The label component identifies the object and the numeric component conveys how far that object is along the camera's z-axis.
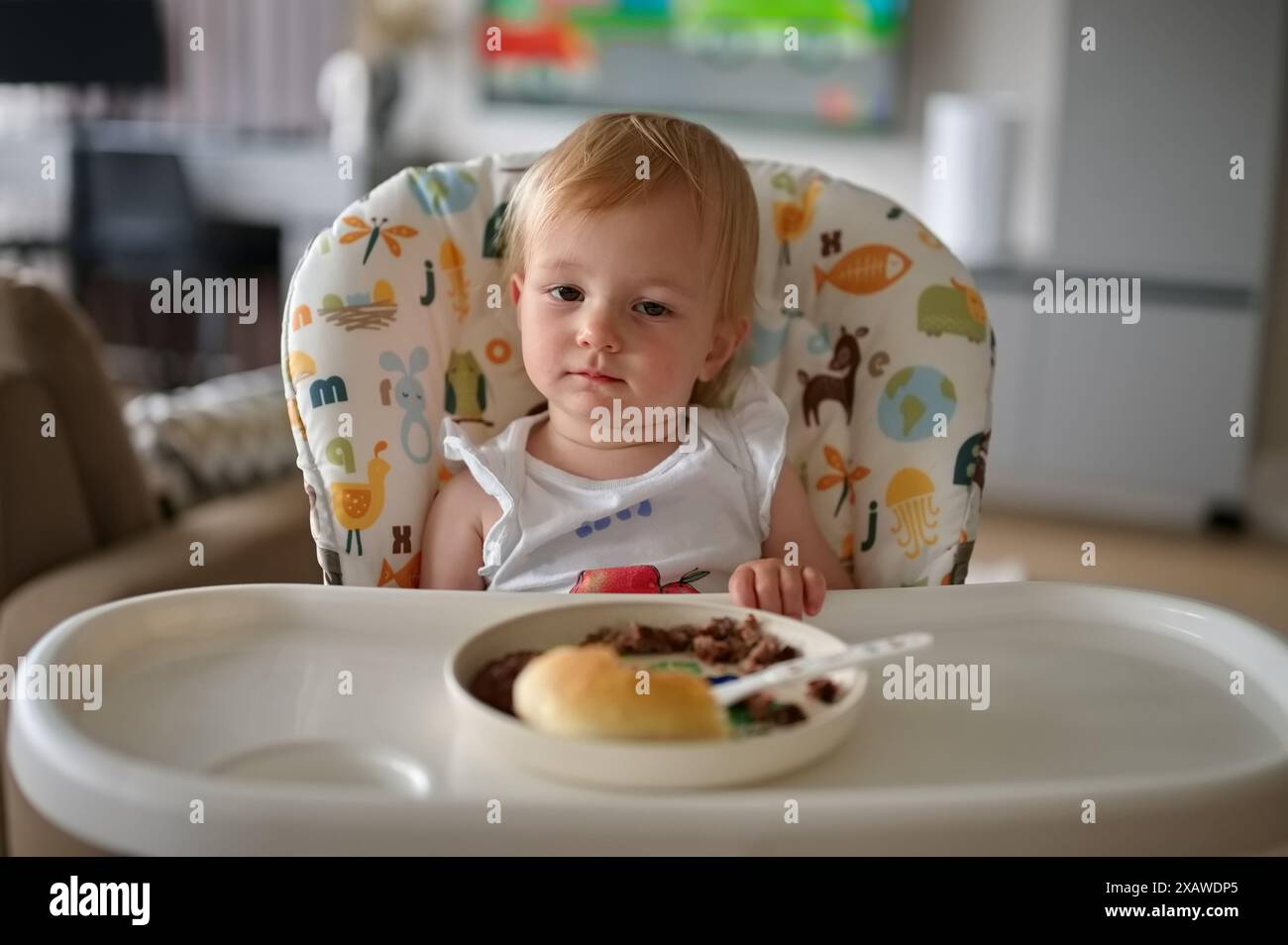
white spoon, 0.87
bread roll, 0.81
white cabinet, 3.54
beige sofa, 1.67
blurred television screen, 4.03
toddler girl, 1.27
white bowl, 0.79
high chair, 1.31
